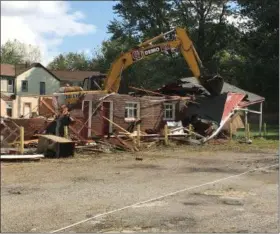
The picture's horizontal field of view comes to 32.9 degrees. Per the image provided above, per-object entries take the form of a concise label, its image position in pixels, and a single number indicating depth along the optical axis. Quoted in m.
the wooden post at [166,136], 21.27
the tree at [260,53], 27.16
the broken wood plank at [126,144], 18.77
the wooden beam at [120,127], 19.86
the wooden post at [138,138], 19.46
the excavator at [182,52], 17.99
